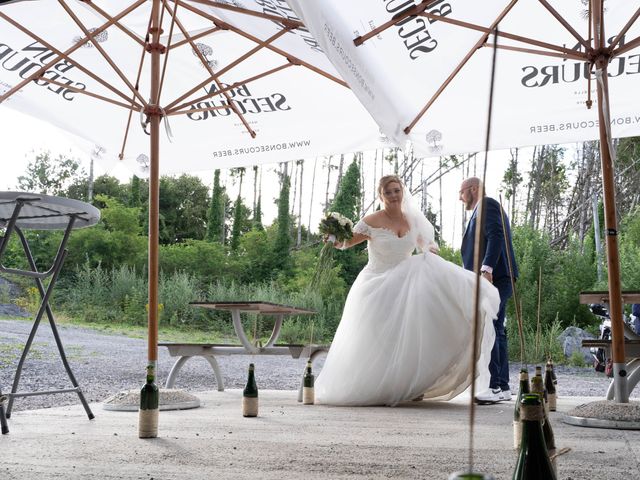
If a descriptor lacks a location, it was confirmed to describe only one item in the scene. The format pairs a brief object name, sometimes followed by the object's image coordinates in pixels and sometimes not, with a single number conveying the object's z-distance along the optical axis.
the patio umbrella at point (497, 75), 3.43
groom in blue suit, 4.75
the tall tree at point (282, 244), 16.84
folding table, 2.64
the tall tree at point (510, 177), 19.42
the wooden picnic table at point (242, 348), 4.76
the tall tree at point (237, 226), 18.59
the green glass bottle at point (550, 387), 3.48
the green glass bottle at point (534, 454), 0.88
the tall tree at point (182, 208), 21.95
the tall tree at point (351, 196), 16.86
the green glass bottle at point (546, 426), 1.71
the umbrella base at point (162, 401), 3.88
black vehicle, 6.82
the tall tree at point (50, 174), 21.97
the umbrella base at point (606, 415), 3.10
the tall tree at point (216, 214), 19.17
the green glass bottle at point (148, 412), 2.65
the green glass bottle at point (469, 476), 0.64
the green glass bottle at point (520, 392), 1.72
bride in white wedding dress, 4.47
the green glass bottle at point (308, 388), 4.45
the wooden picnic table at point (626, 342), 3.71
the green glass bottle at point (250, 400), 3.55
